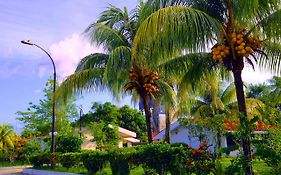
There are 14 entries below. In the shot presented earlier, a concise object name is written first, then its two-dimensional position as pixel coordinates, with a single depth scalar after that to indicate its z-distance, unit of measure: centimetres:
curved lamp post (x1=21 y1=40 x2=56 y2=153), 1639
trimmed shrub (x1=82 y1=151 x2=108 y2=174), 1142
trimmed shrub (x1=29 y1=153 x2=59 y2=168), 1572
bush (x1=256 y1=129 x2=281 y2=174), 675
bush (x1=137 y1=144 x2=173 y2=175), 892
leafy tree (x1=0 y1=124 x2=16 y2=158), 2554
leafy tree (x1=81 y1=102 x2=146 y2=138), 3999
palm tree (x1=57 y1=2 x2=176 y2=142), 1210
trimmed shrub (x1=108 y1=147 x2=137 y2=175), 1025
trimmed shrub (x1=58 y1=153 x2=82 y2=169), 1341
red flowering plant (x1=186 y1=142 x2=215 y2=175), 774
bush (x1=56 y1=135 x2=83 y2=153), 1633
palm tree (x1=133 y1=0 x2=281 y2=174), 746
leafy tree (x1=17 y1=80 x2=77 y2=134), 2678
